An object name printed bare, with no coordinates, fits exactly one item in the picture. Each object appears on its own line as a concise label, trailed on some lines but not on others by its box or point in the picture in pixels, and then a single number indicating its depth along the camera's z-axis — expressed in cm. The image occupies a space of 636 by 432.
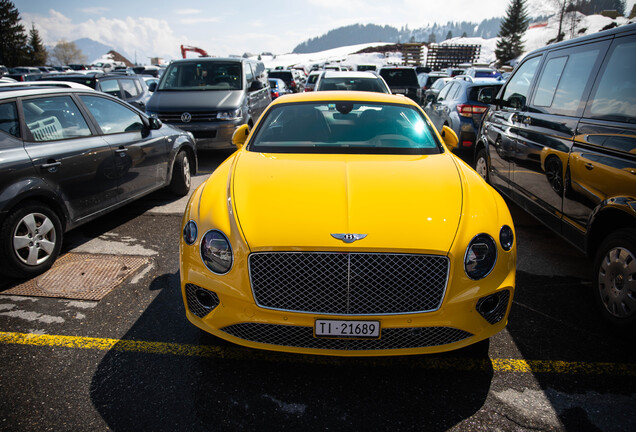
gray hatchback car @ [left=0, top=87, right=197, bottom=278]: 362
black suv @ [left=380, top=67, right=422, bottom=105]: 1458
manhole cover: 356
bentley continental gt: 223
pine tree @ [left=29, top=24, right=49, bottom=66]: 6769
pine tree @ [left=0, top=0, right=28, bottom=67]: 6259
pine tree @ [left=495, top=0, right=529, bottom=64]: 7500
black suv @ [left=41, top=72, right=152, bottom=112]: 963
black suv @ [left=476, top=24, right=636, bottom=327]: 279
